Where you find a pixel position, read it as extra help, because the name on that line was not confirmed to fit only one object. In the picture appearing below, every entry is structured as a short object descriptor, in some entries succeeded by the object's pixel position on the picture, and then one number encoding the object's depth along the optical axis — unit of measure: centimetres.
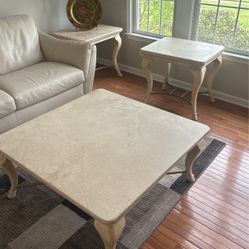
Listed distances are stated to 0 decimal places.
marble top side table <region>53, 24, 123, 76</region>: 275
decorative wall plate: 290
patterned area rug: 144
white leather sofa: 206
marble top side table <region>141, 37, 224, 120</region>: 221
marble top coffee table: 116
